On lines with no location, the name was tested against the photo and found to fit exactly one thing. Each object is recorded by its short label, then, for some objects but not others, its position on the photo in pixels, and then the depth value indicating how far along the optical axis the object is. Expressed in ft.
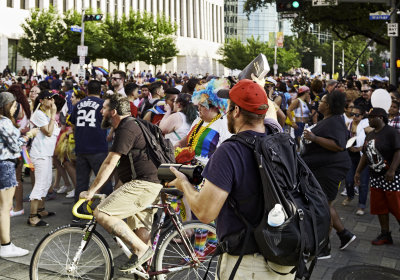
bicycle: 14.78
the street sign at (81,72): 78.26
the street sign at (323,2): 52.08
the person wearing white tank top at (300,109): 38.27
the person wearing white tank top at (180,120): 23.00
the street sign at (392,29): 52.65
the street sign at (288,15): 53.99
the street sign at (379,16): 55.67
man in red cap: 8.93
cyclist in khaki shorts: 14.92
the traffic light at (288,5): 52.31
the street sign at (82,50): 83.82
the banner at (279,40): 158.66
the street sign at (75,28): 82.78
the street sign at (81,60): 83.16
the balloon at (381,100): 25.52
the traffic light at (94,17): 81.71
